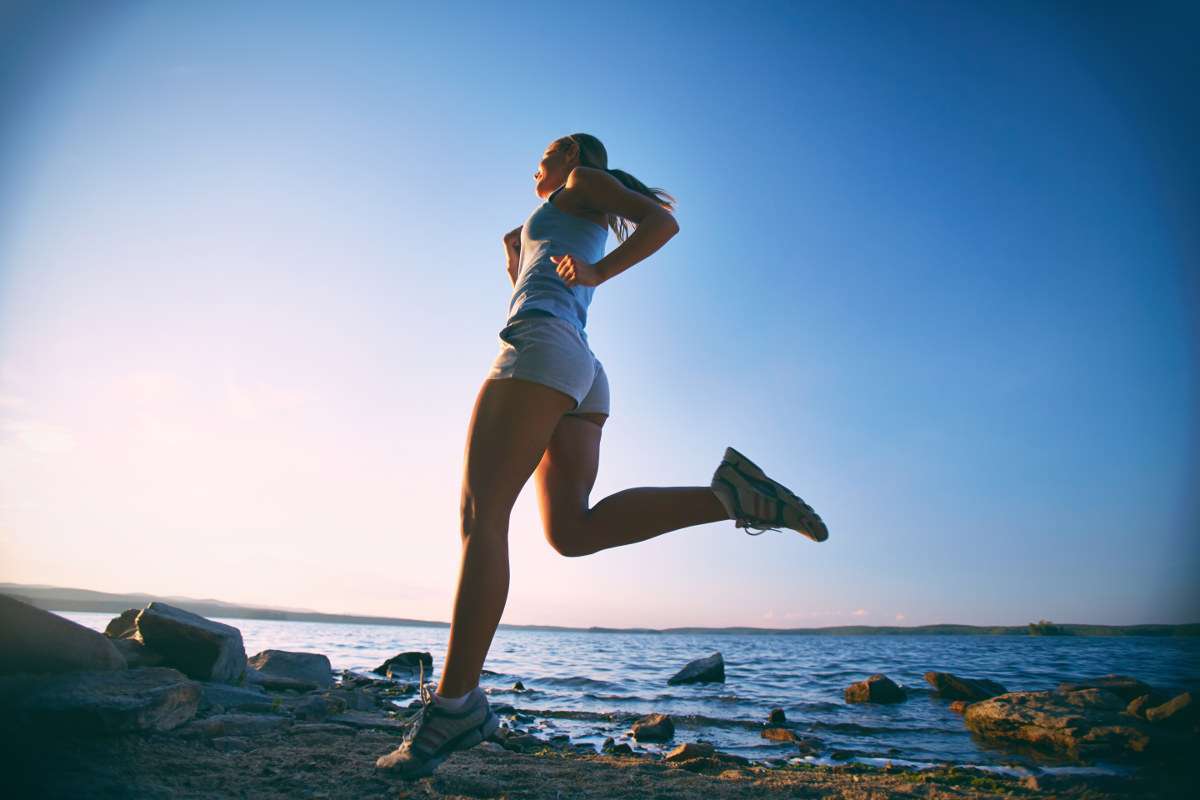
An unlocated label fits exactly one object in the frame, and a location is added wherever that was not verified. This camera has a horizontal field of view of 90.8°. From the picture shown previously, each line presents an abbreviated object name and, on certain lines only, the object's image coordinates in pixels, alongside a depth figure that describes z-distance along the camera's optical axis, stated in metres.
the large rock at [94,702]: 2.15
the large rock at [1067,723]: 4.93
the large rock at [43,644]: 2.52
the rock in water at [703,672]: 12.47
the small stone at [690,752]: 4.08
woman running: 2.01
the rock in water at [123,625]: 5.81
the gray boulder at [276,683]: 6.04
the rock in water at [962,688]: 9.63
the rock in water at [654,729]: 5.76
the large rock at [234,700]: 3.97
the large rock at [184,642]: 4.62
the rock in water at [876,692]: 9.67
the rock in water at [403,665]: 12.85
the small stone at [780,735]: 5.89
